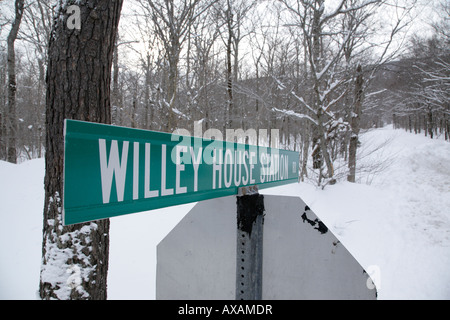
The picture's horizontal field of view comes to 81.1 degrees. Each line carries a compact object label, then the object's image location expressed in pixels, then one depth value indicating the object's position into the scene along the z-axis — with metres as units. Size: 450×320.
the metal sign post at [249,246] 1.32
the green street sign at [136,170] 0.68
